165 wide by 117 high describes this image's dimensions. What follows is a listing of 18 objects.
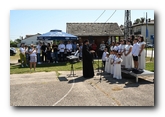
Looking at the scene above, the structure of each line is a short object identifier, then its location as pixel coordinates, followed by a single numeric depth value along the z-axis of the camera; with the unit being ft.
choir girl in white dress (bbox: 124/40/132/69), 22.69
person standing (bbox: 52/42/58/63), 38.10
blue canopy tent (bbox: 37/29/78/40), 36.00
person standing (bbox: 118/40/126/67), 23.55
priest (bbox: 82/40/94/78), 22.14
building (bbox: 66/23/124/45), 51.98
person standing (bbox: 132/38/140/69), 20.81
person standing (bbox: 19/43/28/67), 32.57
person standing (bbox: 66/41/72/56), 38.54
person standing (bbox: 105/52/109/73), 25.20
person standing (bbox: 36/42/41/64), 36.96
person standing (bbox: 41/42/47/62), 37.92
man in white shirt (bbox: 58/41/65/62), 38.39
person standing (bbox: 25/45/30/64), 34.01
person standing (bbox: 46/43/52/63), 37.94
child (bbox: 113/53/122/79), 21.45
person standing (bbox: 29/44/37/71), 27.51
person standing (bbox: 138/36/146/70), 20.56
